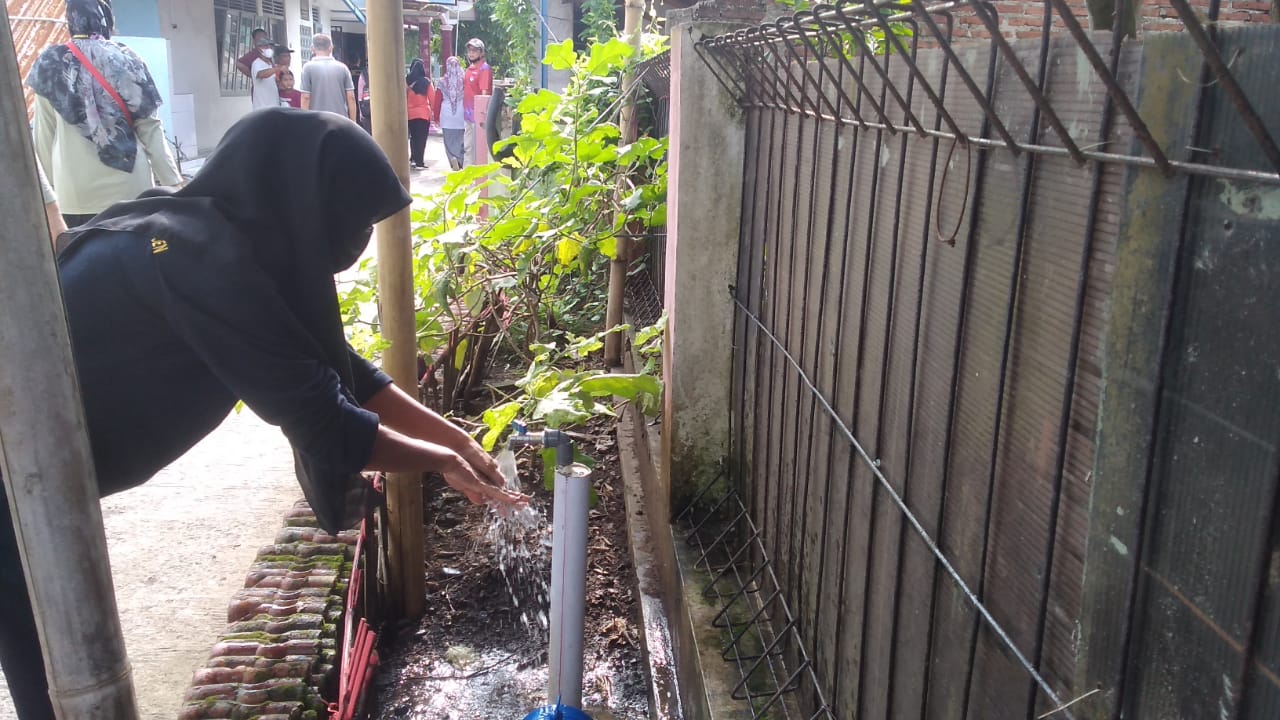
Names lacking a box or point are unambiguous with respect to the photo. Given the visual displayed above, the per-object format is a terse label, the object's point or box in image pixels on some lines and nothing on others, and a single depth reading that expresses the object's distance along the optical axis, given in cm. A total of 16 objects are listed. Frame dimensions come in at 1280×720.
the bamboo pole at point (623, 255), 525
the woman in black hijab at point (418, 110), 1530
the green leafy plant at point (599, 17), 1400
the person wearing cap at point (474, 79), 1411
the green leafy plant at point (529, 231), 438
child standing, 1272
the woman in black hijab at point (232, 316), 210
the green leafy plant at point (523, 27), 1856
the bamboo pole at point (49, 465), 106
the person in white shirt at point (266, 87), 1223
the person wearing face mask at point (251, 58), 1272
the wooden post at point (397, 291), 297
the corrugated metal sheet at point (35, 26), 1088
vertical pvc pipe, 242
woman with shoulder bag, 500
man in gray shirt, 1174
